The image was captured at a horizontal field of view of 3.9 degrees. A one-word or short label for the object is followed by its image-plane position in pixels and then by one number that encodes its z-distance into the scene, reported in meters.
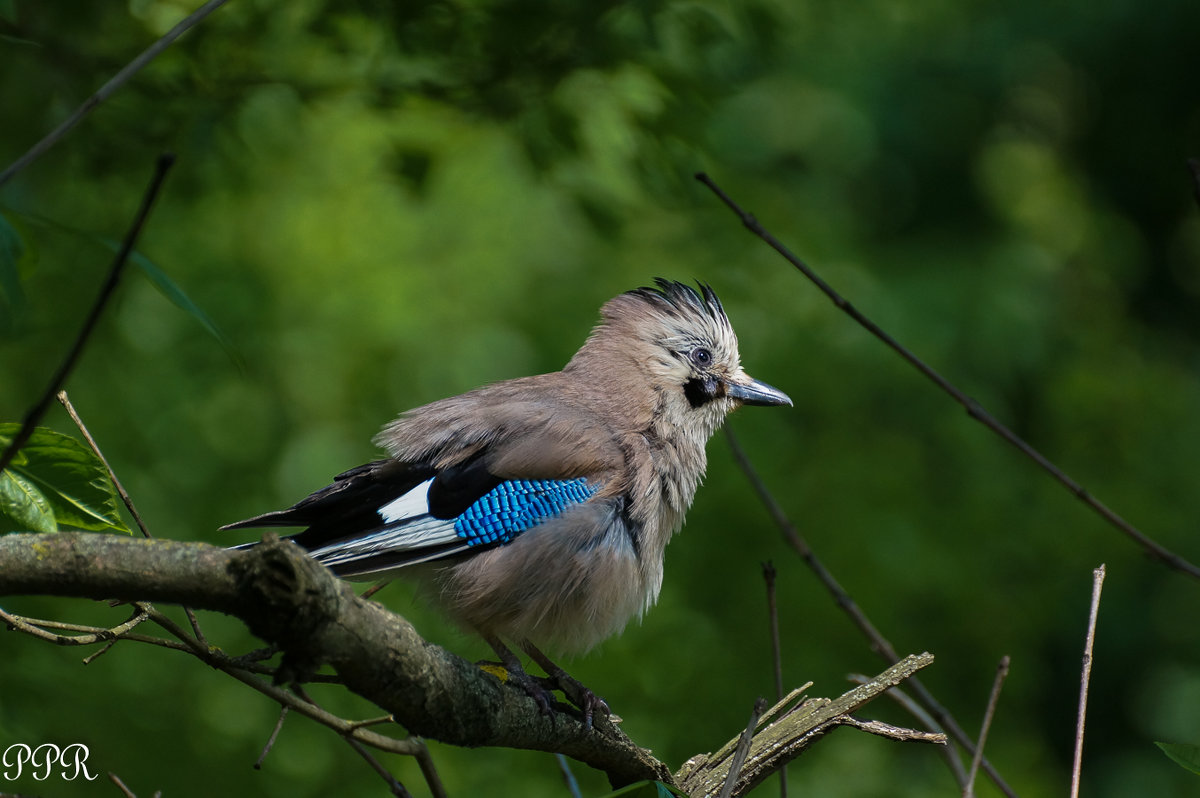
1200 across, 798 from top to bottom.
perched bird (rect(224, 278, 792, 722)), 7.20
